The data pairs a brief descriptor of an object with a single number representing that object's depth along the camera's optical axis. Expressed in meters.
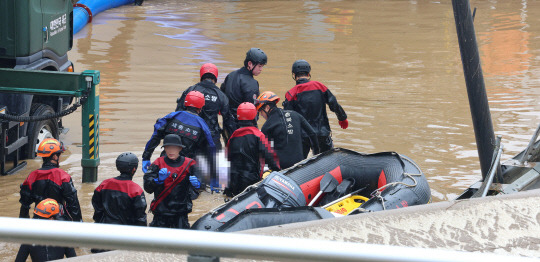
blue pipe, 43.22
